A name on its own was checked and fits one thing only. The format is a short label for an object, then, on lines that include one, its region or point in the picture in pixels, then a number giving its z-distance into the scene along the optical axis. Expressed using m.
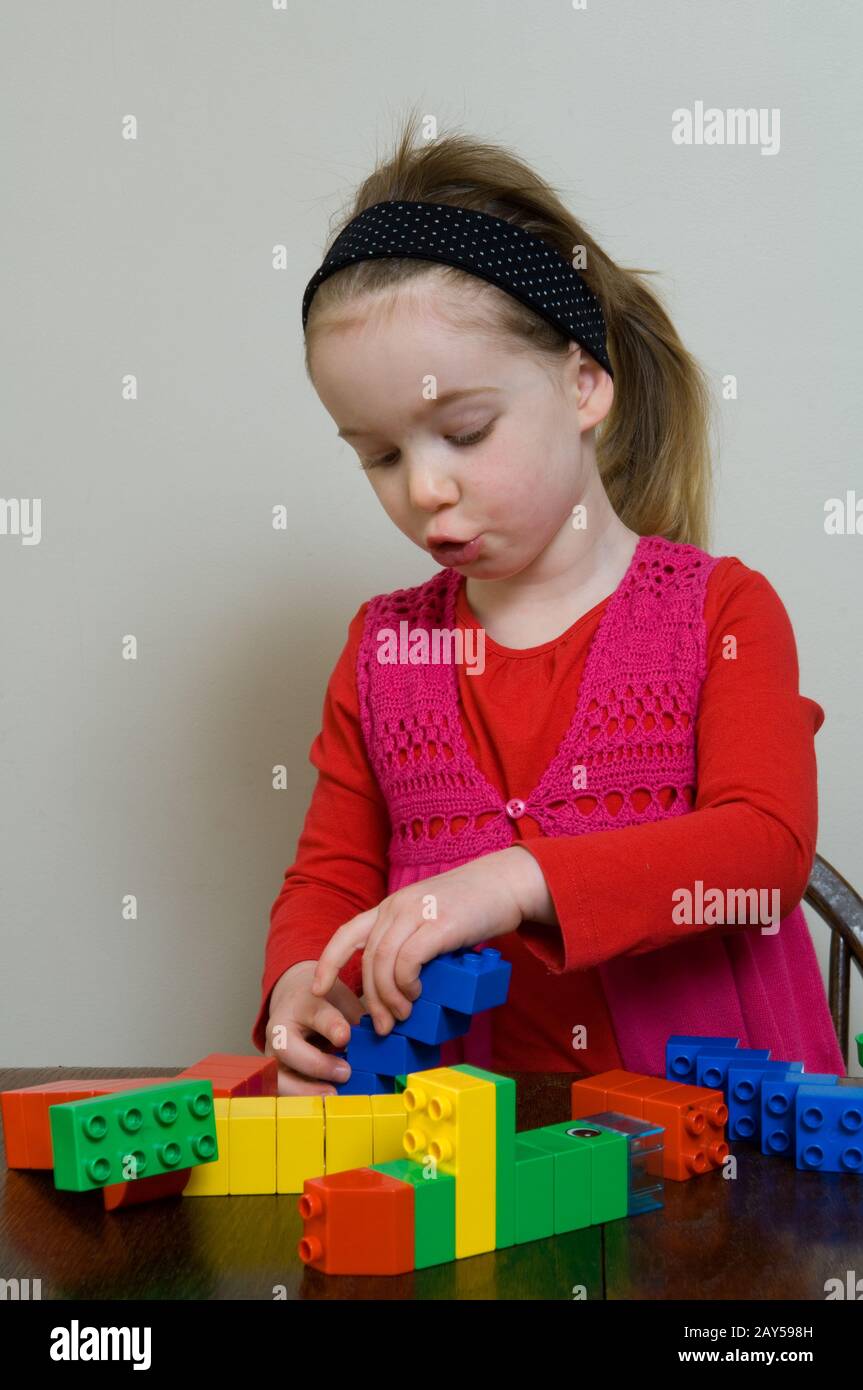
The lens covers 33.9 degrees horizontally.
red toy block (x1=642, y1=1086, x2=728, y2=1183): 0.69
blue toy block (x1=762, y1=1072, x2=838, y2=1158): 0.72
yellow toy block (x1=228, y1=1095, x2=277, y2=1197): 0.69
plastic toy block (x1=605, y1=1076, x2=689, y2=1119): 0.72
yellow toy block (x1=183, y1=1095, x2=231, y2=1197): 0.69
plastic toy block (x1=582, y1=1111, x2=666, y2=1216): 0.65
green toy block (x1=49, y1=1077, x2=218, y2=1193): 0.64
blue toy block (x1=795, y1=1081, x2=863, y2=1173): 0.70
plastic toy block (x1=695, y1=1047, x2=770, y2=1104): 0.77
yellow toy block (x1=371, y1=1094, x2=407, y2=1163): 0.69
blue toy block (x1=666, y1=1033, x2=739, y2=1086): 0.79
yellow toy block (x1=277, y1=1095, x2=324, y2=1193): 0.69
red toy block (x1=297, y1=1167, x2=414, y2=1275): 0.58
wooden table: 0.57
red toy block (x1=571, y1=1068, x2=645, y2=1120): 0.74
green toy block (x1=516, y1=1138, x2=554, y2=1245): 0.62
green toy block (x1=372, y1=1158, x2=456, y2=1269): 0.59
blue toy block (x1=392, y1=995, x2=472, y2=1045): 0.76
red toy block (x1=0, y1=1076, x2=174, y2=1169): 0.73
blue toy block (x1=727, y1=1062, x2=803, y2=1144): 0.75
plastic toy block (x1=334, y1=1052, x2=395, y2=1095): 0.80
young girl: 0.91
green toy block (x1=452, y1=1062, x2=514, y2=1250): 0.61
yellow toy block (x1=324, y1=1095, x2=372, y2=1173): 0.69
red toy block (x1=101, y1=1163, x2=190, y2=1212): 0.66
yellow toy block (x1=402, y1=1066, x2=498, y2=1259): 0.60
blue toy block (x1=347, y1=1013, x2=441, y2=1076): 0.78
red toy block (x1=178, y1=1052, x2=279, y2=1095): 0.75
